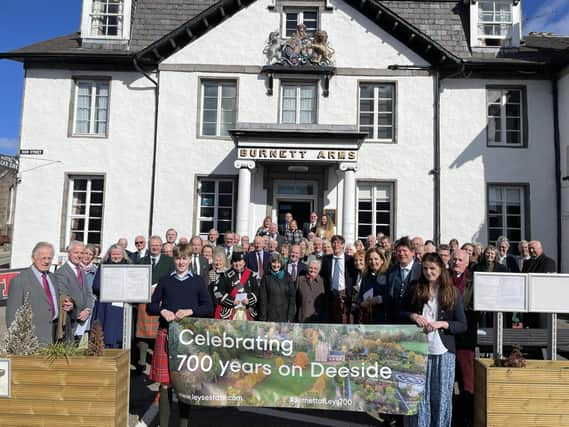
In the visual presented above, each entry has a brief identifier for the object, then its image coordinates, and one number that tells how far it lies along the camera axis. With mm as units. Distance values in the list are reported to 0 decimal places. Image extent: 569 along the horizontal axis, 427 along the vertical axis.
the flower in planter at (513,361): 4098
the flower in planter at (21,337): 4152
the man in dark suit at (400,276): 4852
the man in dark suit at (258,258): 7894
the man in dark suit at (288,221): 10477
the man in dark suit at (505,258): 8098
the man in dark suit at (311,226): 11617
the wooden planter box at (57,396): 4082
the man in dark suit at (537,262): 6984
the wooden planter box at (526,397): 3982
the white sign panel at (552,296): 4457
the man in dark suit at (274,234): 9984
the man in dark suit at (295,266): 6812
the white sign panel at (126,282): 4762
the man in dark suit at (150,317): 7125
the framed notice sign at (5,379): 4062
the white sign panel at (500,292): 4438
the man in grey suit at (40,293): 4641
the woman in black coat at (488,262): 7002
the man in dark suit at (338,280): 6242
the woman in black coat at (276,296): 5867
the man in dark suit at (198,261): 7258
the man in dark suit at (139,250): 8160
